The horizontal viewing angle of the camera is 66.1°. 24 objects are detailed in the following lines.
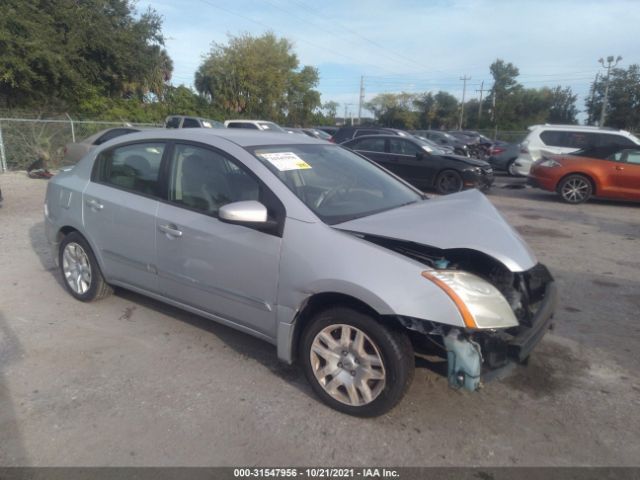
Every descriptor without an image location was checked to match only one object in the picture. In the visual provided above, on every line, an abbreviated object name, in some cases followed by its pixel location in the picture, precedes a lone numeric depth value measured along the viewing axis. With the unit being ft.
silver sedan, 8.91
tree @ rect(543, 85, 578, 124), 189.06
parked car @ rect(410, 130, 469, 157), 71.26
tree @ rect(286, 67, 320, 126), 149.59
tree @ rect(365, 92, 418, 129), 231.30
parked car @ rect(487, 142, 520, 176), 56.57
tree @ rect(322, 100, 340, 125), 184.90
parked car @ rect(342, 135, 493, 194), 38.91
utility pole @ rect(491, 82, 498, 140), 203.00
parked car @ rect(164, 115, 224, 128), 61.36
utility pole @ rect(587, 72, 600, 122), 166.30
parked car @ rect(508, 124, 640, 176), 41.98
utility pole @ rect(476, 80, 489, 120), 221.46
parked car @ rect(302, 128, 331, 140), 75.38
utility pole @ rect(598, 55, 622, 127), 123.35
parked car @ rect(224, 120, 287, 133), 65.14
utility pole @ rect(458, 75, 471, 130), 211.04
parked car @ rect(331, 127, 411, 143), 62.13
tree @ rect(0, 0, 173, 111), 64.13
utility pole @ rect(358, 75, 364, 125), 220.19
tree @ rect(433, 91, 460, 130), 224.94
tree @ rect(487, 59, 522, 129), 200.03
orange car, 34.83
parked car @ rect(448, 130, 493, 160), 79.85
